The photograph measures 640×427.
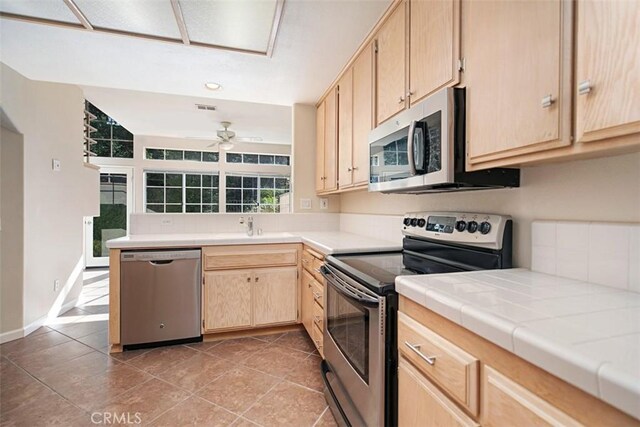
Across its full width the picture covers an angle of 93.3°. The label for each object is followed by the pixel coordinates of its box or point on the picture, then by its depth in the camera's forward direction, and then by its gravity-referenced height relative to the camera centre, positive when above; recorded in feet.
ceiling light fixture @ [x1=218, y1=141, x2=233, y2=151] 16.92 +3.72
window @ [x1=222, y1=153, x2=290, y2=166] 21.26 +3.78
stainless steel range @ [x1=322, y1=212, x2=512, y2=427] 3.82 -1.19
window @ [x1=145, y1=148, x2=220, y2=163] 19.54 +3.73
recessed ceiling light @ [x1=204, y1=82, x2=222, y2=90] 9.21 +3.90
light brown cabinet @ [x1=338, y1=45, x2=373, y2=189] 7.00 +2.33
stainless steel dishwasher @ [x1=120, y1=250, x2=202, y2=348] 7.88 -2.29
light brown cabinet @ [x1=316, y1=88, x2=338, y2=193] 9.21 +2.20
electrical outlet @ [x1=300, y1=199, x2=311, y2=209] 11.14 +0.29
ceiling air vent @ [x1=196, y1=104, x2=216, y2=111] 13.33 +4.68
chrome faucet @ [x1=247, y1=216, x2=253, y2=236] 9.90 -0.52
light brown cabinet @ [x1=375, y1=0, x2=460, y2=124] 4.28 +2.64
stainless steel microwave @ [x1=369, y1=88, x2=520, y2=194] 4.13 +0.91
